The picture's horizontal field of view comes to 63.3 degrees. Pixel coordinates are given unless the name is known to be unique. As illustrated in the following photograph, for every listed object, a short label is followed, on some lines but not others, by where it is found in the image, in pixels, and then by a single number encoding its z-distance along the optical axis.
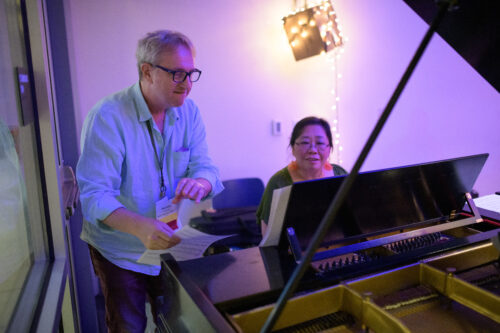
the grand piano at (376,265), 0.97
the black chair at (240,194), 3.41
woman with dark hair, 2.33
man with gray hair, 1.48
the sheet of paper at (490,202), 1.63
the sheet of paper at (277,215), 1.09
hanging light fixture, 3.43
